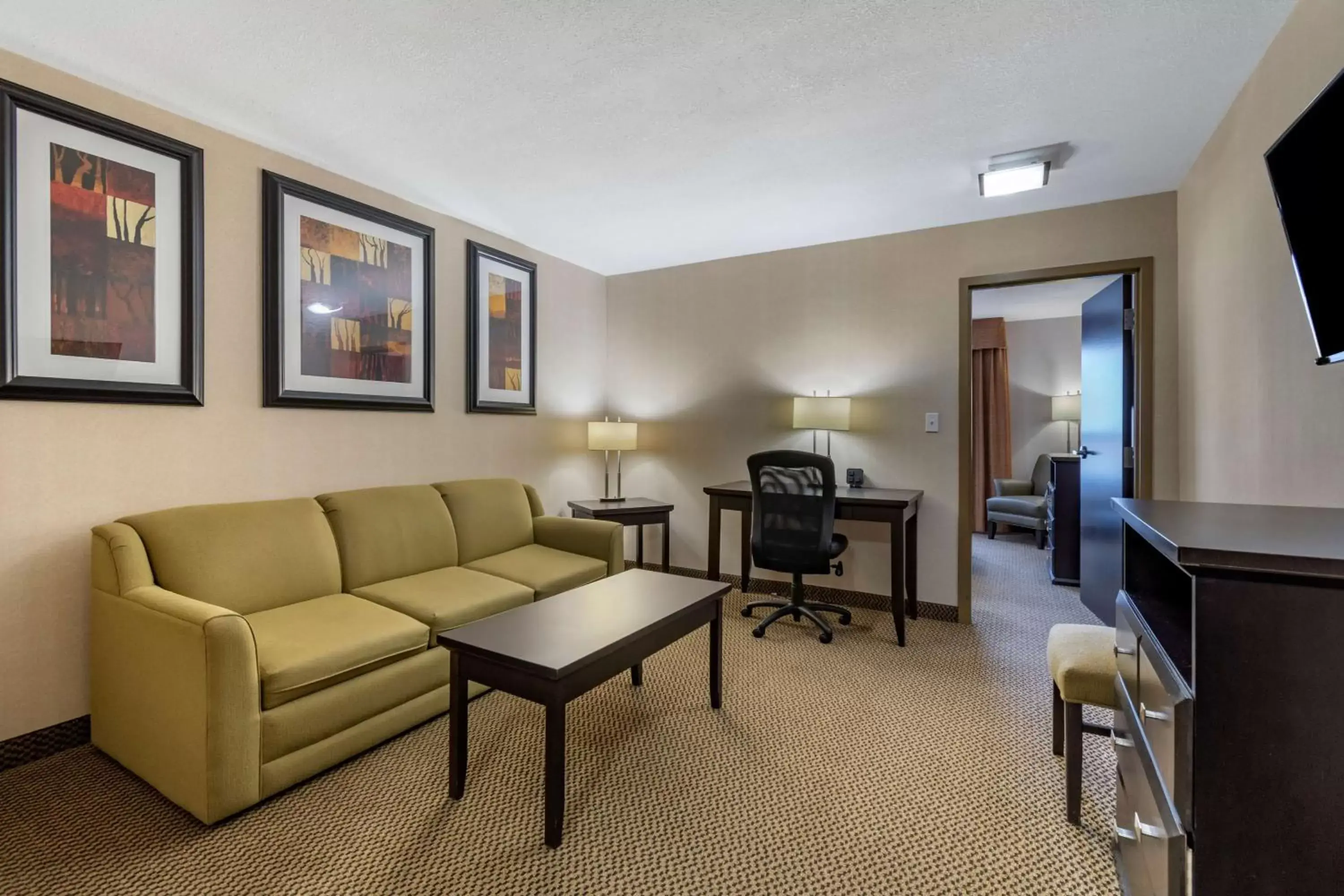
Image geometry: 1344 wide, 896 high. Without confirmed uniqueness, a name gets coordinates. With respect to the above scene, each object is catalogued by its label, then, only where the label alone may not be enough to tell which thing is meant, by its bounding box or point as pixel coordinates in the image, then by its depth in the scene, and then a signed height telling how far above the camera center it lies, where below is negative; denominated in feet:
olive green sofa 5.48 -2.09
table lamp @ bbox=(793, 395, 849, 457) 12.10 +0.73
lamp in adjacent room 19.75 +1.37
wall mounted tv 4.04 +1.83
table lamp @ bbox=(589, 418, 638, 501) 13.75 +0.28
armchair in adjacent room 18.22 -1.78
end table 12.90 -1.44
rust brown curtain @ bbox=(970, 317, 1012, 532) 21.47 +1.40
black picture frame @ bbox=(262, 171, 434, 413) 8.50 +2.36
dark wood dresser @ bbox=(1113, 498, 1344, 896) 2.57 -1.24
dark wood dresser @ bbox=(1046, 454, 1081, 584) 14.32 -1.84
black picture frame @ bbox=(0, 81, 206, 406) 6.25 +2.22
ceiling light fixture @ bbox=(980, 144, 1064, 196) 8.73 +4.29
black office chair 10.20 -1.22
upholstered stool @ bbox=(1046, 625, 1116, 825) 5.23 -2.14
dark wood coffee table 5.19 -1.95
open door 11.00 +0.23
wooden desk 10.32 -1.26
